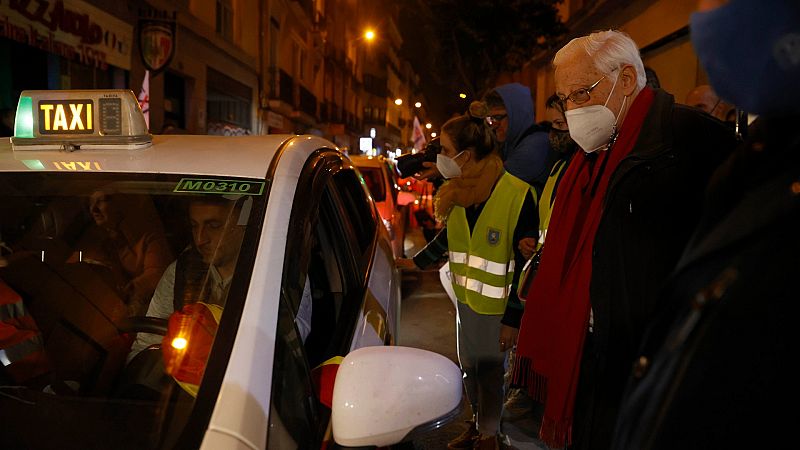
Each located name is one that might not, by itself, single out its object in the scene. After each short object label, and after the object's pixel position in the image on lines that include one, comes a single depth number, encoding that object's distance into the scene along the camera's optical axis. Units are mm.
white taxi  1363
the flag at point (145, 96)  10984
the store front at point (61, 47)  8438
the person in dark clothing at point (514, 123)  3480
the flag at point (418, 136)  18094
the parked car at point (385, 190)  8008
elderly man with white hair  1630
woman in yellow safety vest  3105
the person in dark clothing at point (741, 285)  789
